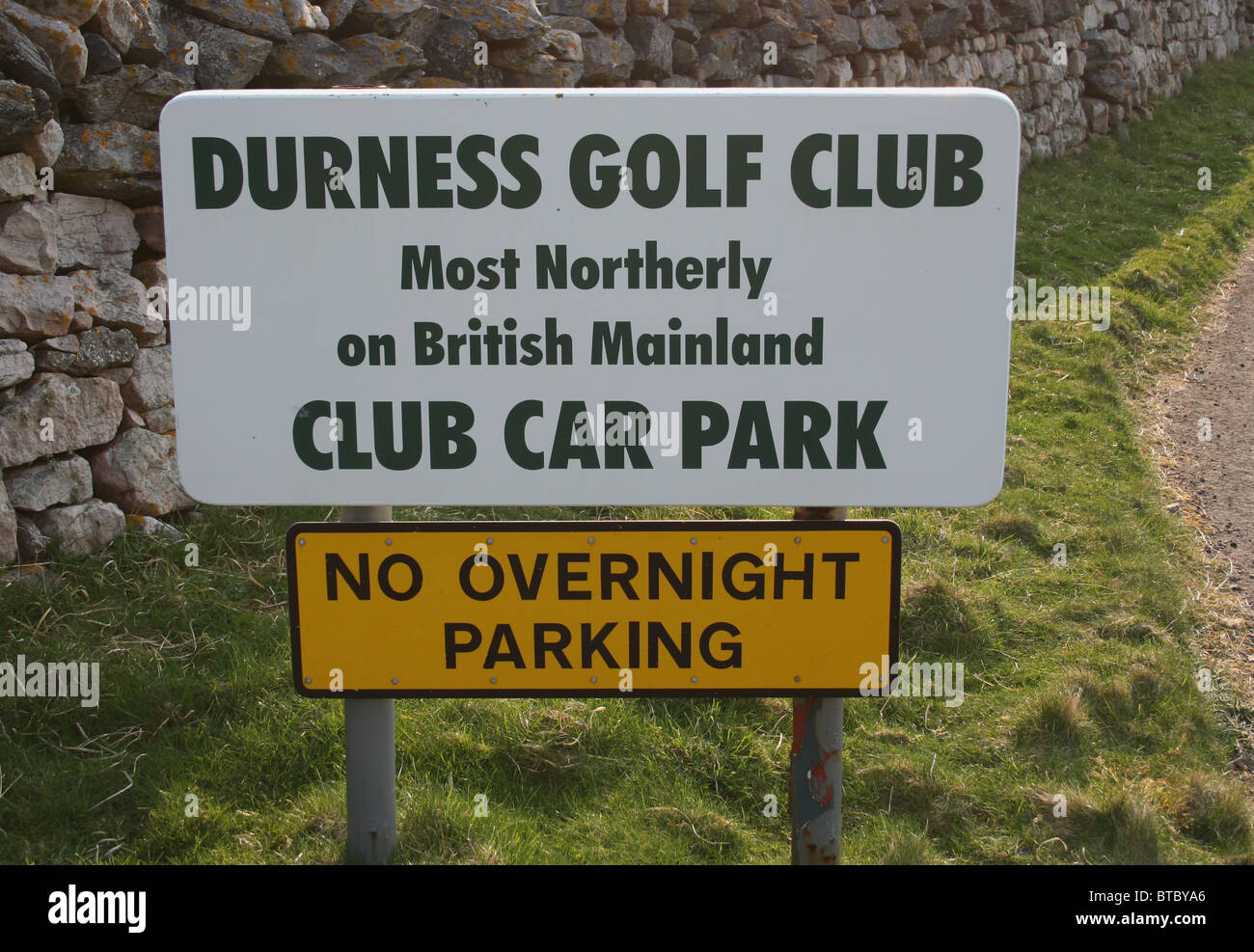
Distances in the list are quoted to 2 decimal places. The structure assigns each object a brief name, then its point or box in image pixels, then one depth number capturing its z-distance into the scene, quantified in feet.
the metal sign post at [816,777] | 7.80
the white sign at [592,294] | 7.03
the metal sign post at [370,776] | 8.00
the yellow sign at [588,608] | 7.48
